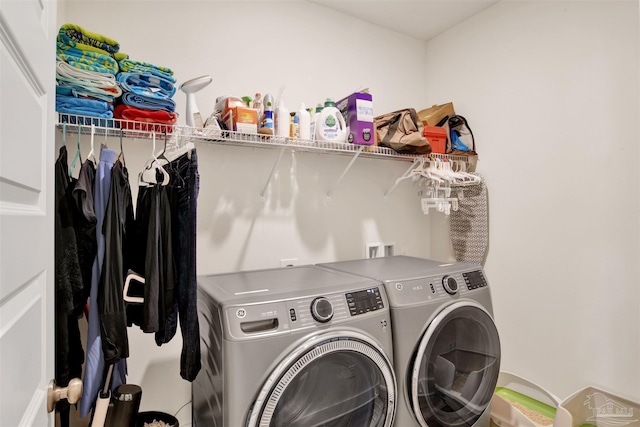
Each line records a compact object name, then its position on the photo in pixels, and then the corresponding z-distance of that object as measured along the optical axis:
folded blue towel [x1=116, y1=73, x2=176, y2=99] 1.35
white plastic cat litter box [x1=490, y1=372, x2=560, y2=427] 1.78
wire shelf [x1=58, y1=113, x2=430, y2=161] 1.31
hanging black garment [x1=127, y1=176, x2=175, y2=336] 1.20
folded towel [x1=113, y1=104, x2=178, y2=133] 1.36
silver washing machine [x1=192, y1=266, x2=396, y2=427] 1.13
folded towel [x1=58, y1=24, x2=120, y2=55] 1.25
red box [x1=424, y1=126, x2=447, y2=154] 2.26
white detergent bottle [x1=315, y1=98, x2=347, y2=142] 1.85
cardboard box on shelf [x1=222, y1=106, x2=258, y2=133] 1.62
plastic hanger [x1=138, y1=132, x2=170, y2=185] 1.30
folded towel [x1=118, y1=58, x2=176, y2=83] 1.37
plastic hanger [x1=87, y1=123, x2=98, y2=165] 1.22
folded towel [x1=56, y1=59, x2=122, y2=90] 1.22
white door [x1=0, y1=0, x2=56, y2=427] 0.45
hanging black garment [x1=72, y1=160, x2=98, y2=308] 1.12
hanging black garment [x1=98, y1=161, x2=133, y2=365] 1.12
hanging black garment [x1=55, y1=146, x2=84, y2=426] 1.07
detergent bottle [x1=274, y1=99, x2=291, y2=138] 1.77
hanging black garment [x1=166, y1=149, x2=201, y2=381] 1.26
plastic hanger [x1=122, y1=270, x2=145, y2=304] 1.23
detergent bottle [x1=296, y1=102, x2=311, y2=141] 1.83
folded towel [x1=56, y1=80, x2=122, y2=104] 1.24
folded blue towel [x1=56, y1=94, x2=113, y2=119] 1.24
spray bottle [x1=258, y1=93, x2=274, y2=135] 1.68
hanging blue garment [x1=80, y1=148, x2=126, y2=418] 1.13
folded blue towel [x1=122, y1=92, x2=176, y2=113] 1.36
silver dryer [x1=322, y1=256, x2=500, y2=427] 1.44
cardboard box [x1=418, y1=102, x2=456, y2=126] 2.42
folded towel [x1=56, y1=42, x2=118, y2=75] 1.24
